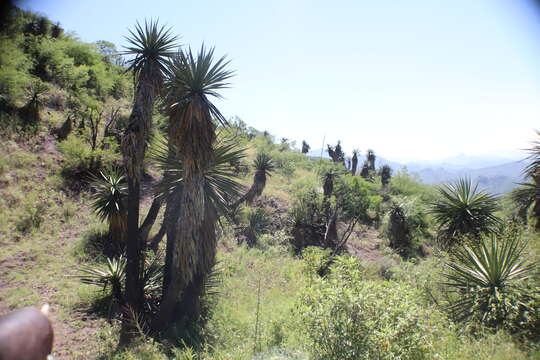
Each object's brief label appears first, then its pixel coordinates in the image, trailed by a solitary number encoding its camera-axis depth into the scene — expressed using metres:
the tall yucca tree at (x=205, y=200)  8.19
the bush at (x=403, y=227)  23.03
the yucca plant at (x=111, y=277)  8.60
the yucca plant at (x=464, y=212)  11.04
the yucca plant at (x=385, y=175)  45.94
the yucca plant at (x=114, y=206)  11.24
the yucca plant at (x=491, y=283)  6.01
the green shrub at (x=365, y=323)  4.55
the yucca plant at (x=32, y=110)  17.39
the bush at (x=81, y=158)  16.58
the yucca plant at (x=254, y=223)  19.69
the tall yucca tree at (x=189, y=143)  7.46
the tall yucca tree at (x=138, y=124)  7.35
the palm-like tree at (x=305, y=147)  60.38
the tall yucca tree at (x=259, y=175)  21.73
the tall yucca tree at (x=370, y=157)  53.19
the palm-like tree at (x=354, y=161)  50.03
